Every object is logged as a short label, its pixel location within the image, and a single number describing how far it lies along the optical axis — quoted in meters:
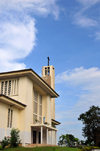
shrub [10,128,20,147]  17.25
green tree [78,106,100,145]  36.59
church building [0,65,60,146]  18.27
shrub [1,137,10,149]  16.07
